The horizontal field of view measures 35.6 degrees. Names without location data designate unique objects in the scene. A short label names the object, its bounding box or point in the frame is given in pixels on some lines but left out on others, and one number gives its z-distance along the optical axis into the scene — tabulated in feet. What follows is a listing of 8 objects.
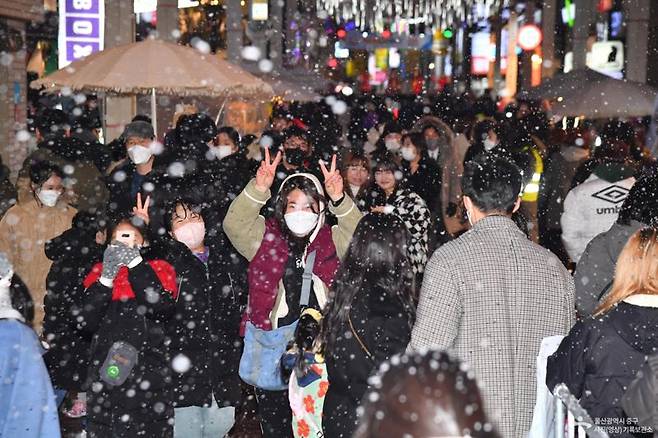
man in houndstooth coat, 15.35
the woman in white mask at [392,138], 39.42
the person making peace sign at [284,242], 20.13
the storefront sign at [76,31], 51.44
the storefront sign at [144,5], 60.18
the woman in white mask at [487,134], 39.21
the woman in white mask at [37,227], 24.94
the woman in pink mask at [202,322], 19.30
